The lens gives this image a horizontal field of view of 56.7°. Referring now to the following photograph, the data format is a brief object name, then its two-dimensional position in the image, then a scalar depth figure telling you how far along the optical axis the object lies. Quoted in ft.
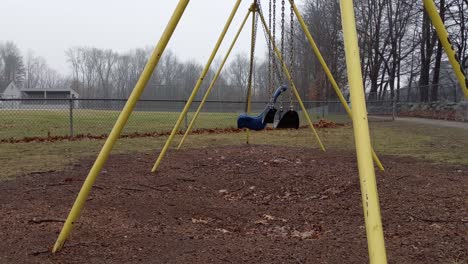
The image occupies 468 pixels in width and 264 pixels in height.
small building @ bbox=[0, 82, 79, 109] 228.43
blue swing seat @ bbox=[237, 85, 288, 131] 23.11
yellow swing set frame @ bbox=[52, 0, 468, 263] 6.45
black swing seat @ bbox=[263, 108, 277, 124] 22.74
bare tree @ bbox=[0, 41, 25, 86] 307.37
